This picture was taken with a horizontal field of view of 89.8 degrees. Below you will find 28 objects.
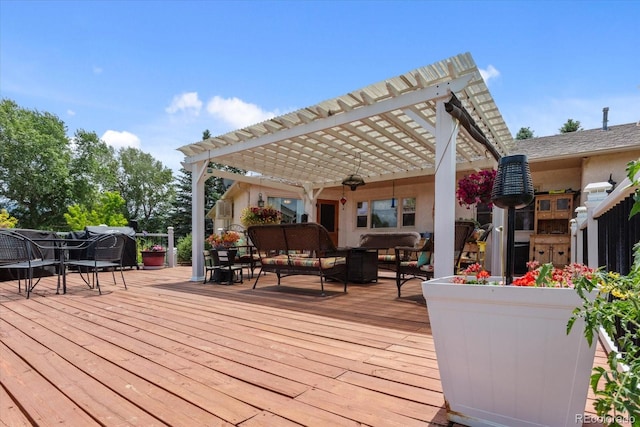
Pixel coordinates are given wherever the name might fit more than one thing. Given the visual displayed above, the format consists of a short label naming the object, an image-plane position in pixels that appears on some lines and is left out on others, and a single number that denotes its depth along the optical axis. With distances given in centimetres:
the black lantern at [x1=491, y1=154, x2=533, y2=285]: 140
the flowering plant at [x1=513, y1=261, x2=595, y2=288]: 110
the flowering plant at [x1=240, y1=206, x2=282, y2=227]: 677
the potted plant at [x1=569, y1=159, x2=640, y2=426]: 71
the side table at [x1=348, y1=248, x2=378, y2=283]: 562
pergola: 330
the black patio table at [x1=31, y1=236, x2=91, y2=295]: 436
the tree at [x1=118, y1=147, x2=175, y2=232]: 2849
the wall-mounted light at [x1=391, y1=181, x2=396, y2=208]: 920
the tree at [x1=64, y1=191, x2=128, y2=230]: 1516
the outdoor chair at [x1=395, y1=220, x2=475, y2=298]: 391
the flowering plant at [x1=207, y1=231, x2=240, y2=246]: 574
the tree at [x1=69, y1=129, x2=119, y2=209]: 2116
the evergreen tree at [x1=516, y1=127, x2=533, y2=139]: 2122
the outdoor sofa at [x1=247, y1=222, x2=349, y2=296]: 429
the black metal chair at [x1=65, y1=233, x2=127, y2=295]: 441
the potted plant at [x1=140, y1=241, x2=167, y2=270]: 841
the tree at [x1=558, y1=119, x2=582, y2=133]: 1867
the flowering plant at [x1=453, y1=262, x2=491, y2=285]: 135
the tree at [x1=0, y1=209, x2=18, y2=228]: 765
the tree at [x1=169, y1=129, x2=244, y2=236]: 2205
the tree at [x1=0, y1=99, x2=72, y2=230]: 1895
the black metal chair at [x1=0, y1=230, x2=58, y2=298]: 414
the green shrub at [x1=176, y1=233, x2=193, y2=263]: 1151
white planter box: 106
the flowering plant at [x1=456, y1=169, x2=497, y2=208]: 428
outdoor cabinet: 648
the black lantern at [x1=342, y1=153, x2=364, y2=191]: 653
